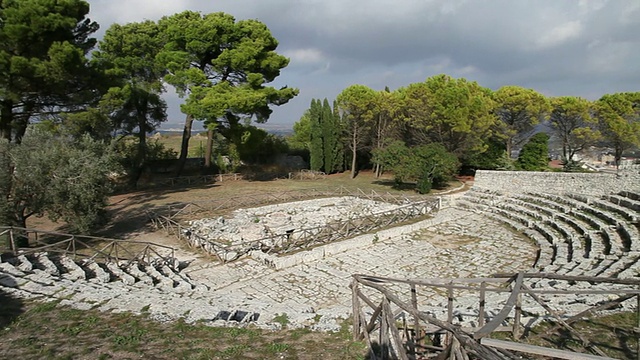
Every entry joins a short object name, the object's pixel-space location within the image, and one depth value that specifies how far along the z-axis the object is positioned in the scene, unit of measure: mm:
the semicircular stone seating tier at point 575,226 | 10031
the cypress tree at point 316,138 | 34500
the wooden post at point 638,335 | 4871
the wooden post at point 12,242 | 10630
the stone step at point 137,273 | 10267
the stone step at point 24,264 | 9405
